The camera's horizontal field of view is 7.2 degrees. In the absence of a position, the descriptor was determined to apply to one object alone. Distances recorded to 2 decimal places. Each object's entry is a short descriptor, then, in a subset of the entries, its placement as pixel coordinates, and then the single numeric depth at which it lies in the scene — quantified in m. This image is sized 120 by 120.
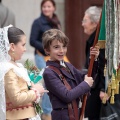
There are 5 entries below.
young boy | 8.95
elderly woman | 10.19
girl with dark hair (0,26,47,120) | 8.07
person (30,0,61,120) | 14.30
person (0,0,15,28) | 12.32
